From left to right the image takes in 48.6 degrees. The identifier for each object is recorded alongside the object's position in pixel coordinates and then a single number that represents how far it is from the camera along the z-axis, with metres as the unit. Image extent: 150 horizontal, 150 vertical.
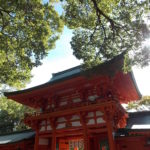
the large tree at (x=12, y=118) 30.29
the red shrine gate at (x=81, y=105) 8.08
